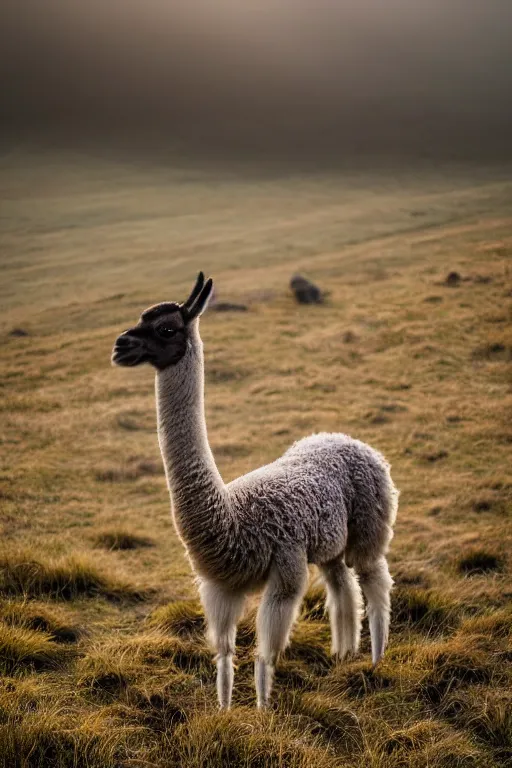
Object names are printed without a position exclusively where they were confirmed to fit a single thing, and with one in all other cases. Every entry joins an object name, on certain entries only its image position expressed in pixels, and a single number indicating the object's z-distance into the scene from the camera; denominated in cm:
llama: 338
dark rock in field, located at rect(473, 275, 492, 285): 1723
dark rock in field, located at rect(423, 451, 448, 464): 926
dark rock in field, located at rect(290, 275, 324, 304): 1700
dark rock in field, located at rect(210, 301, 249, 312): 1667
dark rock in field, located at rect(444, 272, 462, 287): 1731
